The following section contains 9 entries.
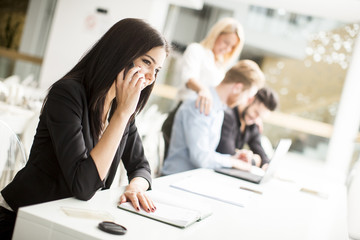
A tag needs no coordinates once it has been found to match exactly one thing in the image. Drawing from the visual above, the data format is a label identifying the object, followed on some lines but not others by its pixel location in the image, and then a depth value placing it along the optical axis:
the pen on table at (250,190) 2.12
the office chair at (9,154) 1.49
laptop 2.38
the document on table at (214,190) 1.72
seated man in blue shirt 2.55
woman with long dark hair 1.26
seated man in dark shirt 3.05
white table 1.00
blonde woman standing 3.17
